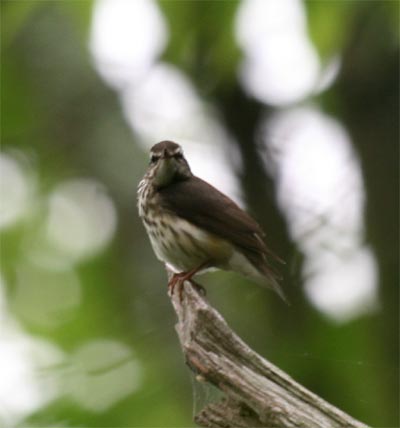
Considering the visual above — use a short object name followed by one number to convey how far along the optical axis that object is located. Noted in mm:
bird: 11758
